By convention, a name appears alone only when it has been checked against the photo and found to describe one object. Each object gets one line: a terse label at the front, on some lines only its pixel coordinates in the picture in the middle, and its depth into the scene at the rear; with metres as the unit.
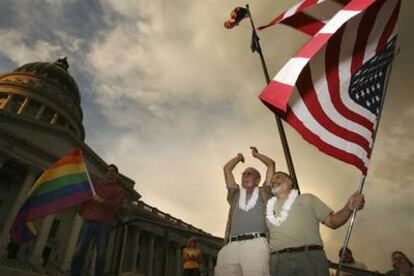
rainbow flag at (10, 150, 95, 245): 7.23
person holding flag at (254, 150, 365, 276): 3.89
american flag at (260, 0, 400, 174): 4.75
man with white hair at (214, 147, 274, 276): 4.16
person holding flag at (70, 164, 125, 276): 6.46
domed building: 29.31
